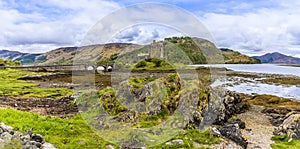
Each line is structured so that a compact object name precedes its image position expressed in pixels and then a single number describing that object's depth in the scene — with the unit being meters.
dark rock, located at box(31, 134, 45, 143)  15.06
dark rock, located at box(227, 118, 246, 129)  25.73
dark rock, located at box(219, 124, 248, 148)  19.31
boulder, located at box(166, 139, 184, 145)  17.41
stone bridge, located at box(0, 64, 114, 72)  119.35
